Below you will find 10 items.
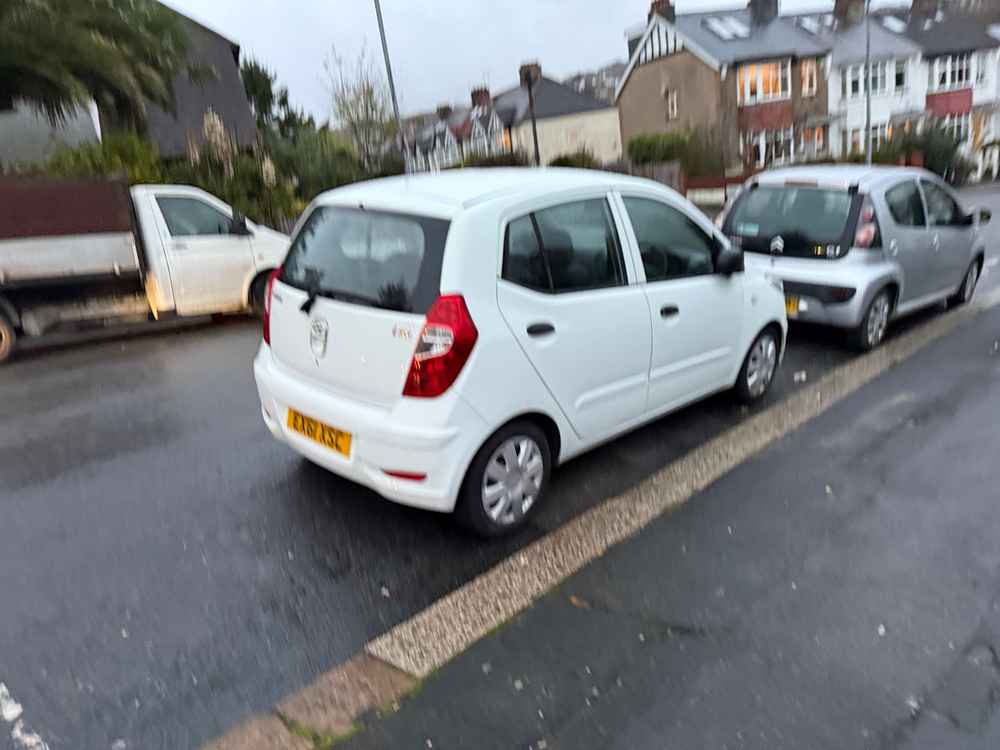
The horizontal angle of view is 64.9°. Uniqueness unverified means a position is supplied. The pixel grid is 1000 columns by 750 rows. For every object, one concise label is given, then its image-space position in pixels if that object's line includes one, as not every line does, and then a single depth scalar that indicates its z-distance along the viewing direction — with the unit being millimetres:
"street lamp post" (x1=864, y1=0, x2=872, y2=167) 28312
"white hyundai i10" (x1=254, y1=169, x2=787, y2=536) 3590
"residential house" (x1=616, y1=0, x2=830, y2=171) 37906
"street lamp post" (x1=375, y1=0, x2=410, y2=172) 15928
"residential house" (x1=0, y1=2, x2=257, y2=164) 16547
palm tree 12570
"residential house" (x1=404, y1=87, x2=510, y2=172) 54312
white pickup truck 7945
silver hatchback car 6852
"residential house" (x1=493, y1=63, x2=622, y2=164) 51469
